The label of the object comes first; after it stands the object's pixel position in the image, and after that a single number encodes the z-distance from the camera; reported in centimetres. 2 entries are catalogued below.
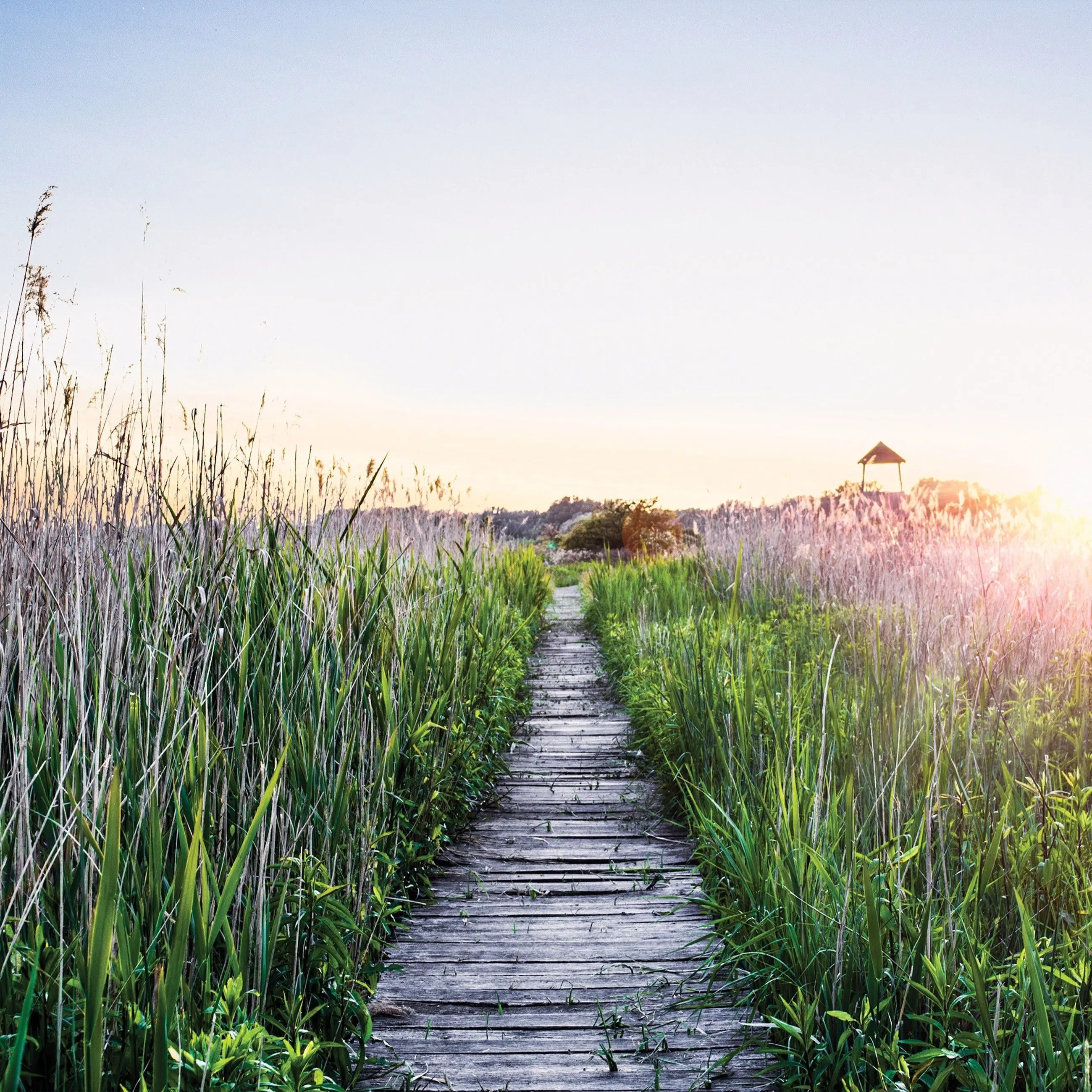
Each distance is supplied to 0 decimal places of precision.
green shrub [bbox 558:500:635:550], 2262
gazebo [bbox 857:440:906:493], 3111
